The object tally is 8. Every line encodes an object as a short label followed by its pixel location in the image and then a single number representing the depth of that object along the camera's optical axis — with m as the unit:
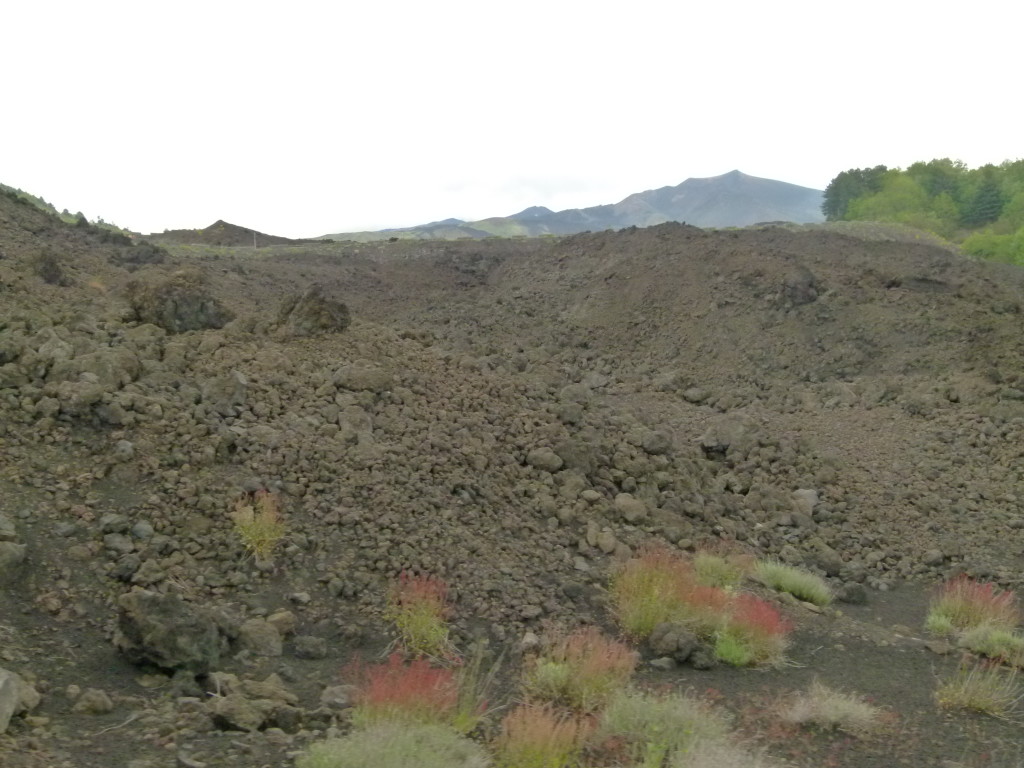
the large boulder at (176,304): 8.48
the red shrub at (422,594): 5.48
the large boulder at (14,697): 3.55
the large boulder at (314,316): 8.65
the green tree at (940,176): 52.91
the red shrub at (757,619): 5.80
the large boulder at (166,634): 4.54
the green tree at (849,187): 57.99
